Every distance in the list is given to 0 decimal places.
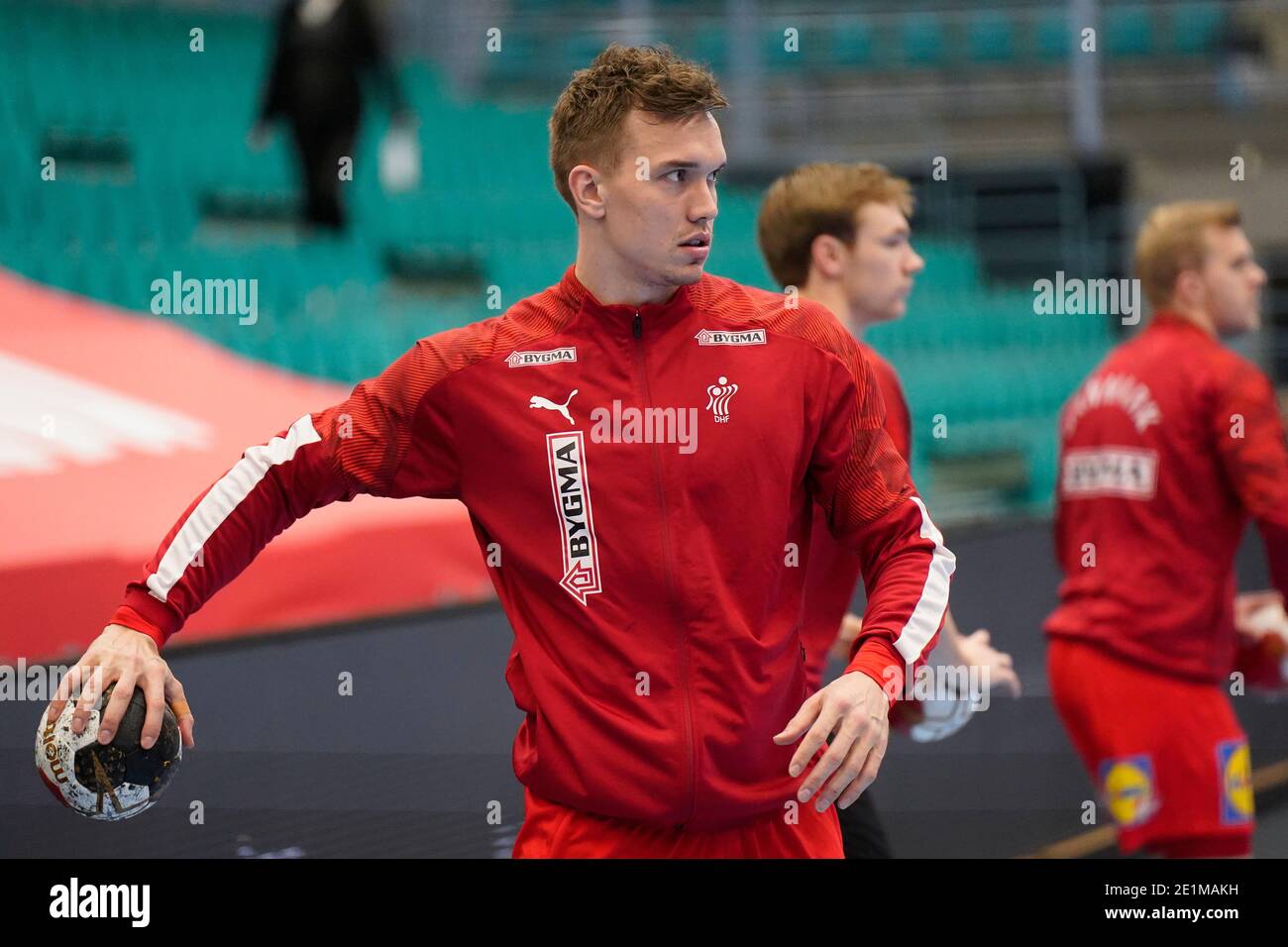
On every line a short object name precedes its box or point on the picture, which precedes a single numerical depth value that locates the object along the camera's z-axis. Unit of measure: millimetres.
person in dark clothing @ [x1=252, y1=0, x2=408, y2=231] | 9086
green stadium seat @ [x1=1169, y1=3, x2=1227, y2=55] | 14562
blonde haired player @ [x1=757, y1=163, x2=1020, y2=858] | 3621
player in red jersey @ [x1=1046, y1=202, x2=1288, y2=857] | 4254
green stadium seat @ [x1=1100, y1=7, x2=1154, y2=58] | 14516
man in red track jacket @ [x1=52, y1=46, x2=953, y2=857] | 2488
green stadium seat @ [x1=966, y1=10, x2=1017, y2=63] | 14383
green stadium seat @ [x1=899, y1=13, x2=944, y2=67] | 14180
